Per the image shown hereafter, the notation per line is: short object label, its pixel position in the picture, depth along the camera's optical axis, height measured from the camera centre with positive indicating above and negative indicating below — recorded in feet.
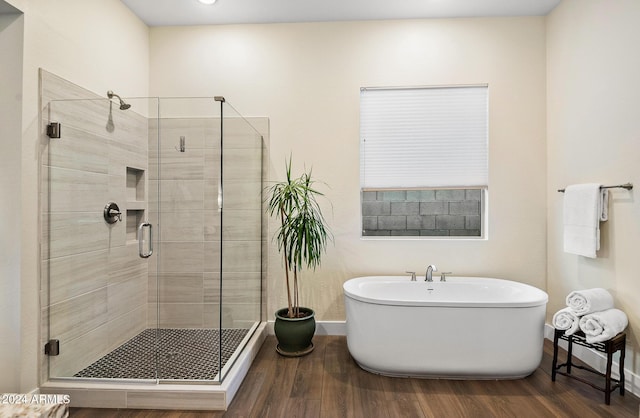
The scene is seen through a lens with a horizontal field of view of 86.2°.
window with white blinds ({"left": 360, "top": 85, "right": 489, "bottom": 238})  10.02 +2.08
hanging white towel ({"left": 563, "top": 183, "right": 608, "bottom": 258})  7.54 -0.14
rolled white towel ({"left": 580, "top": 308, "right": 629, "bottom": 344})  6.57 -2.24
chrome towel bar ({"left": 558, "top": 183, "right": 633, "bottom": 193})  6.95 +0.50
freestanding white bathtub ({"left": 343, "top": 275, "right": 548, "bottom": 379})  7.13 -2.69
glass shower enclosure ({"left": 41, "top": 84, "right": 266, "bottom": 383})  6.77 -0.63
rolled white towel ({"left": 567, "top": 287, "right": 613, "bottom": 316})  6.95 -1.87
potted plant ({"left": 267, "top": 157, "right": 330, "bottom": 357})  8.63 -0.96
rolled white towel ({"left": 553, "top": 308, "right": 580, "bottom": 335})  7.06 -2.33
